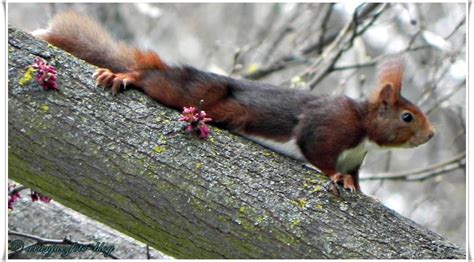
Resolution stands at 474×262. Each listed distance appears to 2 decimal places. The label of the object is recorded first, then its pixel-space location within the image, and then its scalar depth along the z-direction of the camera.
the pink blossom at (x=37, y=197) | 8.78
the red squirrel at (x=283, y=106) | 9.46
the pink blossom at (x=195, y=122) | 7.99
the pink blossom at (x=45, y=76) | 7.71
